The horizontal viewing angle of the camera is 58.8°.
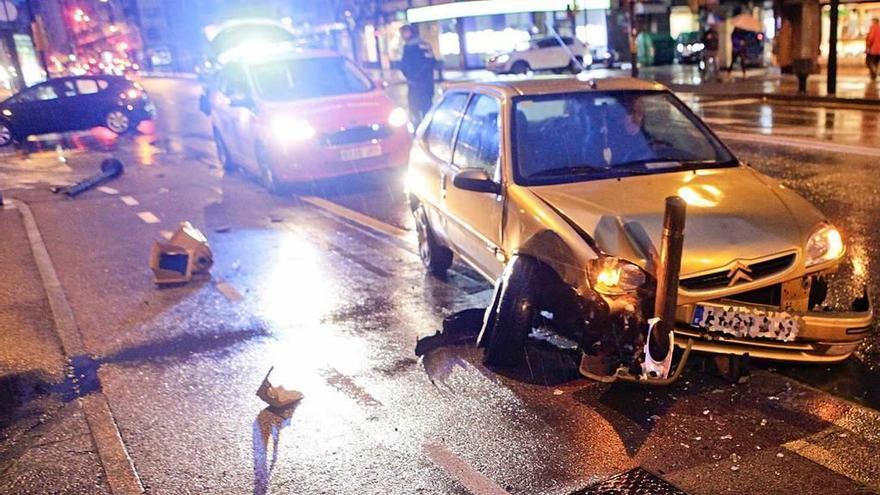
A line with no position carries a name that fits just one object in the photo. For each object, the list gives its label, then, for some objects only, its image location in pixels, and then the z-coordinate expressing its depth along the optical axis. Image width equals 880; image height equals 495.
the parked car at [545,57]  35.59
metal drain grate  3.43
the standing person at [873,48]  21.45
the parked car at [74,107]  21.30
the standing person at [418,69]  14.04
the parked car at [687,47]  36.06
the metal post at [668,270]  3.75
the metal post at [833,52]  17.58
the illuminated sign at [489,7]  43.91
